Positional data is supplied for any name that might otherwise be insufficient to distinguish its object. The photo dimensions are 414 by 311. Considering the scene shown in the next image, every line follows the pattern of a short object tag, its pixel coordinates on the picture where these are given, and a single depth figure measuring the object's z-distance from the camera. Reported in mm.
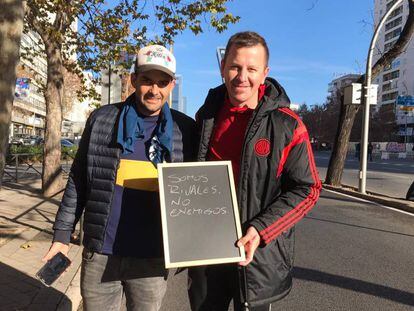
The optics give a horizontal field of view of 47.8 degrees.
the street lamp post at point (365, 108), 14373
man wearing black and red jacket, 2418
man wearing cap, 2576
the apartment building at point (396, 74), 99056
